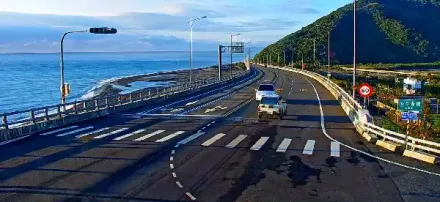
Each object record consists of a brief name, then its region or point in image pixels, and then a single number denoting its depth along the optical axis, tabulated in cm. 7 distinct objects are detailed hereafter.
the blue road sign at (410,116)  2128
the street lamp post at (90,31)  3114
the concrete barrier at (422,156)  1792
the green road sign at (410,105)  2130
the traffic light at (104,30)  3212
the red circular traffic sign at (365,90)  2711
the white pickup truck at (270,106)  3144
